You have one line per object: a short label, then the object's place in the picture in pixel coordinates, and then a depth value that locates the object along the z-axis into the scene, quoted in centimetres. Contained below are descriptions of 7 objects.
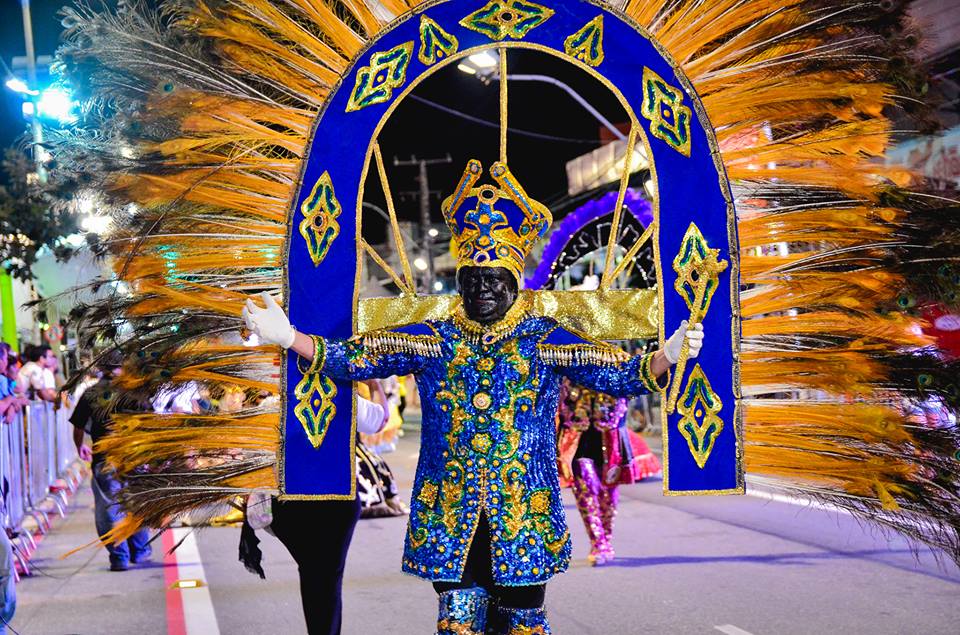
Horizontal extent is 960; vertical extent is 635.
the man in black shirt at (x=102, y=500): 900
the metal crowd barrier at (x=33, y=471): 979
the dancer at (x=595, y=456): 864
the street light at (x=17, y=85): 1658
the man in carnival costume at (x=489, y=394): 415
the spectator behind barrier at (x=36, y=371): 1338
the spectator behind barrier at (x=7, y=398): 977
